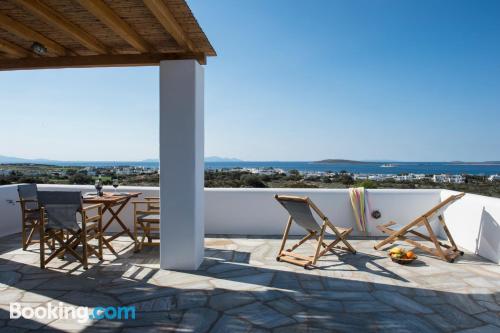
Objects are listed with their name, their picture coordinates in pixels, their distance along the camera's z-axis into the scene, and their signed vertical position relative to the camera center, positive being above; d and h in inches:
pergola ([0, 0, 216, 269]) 139.5 +46.3
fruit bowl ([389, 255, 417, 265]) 165.6 -48.8
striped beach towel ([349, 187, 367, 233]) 221.3 -29.0
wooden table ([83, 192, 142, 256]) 175.8 -20.4
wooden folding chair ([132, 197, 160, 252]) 176.6 -34.3
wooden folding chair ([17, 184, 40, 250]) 181.6 -26.3
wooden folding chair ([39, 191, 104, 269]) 148.1 -25.7
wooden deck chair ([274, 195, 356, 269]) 162.7 -33.9
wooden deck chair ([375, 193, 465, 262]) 171.6 -40.4
